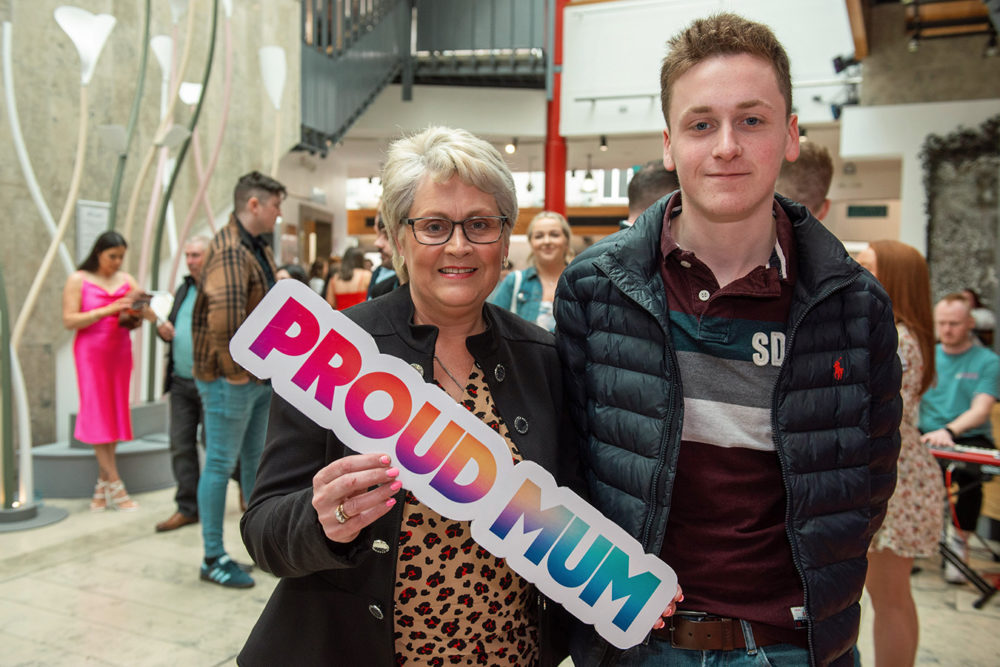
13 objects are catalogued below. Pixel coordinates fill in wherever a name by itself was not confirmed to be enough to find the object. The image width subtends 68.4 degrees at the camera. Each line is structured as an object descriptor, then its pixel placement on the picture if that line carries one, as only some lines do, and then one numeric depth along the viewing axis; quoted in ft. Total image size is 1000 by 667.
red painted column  39.60
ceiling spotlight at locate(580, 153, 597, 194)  49.90
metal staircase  36.19
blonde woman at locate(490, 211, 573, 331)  12.46
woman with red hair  7.23
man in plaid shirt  10.82
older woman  3.97
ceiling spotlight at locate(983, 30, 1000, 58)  26.40
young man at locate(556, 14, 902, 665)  3.82
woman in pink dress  14.99
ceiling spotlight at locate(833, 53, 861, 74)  29.40
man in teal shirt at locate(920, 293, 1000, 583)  13.14
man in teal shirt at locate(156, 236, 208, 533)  14.02
